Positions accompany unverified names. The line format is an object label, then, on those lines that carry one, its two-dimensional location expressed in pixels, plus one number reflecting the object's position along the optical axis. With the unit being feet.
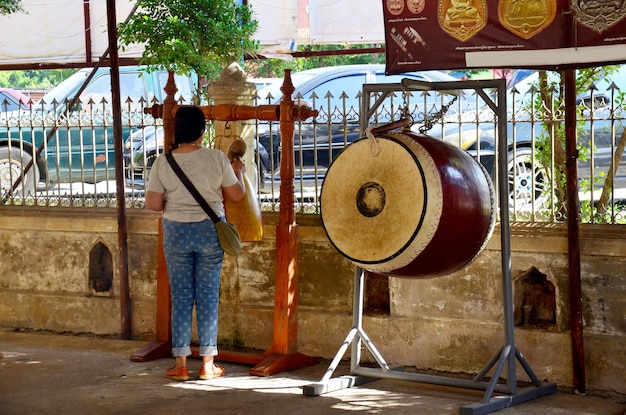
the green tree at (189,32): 31.48
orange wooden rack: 23.81
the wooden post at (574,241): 21.80
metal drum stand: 20.45
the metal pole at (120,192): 27.68
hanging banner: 20.89
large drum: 19.67
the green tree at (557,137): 23.07
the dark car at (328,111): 25.22
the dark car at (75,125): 28.66
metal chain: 21.08
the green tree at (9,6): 35.01
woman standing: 22.59
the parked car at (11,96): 52.17
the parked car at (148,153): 31.78
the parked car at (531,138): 22.80
